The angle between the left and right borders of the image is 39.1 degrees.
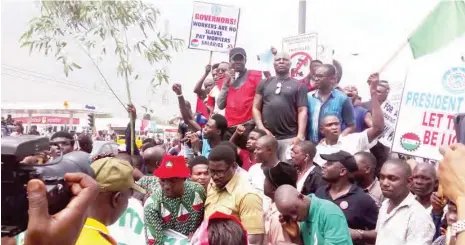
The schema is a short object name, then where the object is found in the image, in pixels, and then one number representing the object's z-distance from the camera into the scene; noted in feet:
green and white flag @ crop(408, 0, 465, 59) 20.25
